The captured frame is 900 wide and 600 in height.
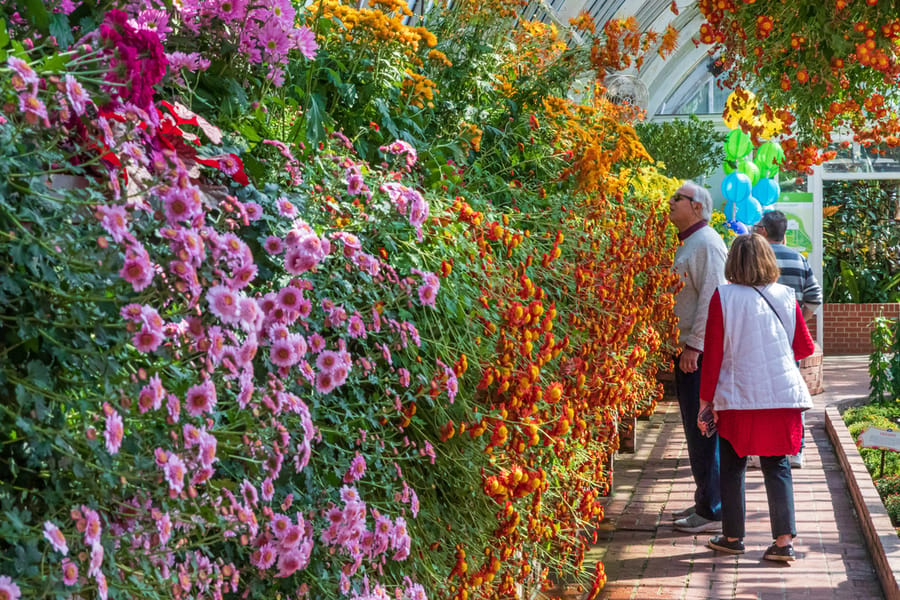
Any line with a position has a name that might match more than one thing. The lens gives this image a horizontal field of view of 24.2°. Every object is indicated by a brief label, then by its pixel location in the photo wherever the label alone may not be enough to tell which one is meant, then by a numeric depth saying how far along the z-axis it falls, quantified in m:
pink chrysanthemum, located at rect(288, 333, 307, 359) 4.64
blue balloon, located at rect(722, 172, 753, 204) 18.63
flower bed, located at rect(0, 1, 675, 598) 3.69
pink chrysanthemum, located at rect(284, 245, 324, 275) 4.81
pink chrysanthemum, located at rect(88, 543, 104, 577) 3.45
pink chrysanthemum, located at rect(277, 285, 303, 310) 4.66
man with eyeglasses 10.17
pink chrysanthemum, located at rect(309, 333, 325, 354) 5.25
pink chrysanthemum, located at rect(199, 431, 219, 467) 3.92
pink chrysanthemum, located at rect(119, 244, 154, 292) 3.57
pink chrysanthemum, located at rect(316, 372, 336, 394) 5.20
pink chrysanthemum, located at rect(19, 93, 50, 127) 3.51
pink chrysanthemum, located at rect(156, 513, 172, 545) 3.88
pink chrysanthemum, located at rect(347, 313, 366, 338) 5.69
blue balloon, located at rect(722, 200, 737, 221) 19.58
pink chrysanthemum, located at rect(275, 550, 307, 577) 4.81
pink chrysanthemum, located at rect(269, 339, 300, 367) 4.59
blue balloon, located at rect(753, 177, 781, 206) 20.22
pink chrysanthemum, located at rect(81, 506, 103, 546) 3.55
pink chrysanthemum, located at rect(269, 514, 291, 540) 4.80
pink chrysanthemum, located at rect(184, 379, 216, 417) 3.97
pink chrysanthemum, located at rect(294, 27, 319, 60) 6.07
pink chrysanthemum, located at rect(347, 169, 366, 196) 6.14
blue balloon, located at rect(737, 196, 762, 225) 18.85
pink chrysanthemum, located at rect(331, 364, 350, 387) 5.22
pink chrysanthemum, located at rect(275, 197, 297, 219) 5.29
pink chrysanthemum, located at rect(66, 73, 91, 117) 3.64
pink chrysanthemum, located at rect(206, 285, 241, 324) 3.95
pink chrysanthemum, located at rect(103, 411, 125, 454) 3.53
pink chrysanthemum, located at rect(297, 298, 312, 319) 4.85
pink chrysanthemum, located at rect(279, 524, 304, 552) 4.79
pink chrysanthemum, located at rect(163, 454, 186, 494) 3.76
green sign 24.22
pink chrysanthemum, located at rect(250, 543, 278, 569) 4.77
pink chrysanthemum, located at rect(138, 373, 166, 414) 3.65
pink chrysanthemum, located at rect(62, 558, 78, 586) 3.44
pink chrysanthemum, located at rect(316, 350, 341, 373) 5.24
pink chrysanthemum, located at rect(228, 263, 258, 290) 4.11
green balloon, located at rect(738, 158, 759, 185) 19.88
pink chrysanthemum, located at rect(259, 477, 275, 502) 4.67
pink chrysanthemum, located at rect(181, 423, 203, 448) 3.92
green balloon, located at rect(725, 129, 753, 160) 19.65
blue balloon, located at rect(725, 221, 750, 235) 17.26
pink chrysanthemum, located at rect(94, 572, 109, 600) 3.40
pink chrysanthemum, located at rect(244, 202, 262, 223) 5.07
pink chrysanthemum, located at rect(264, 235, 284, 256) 5.04
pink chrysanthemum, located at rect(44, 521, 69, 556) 3.30
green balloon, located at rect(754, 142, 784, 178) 20.67
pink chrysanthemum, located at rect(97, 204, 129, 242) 3.55
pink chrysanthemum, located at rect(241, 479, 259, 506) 4.48
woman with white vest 9.53
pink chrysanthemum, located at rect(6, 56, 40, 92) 3.47
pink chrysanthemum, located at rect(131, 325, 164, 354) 3.64
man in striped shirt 11.59
